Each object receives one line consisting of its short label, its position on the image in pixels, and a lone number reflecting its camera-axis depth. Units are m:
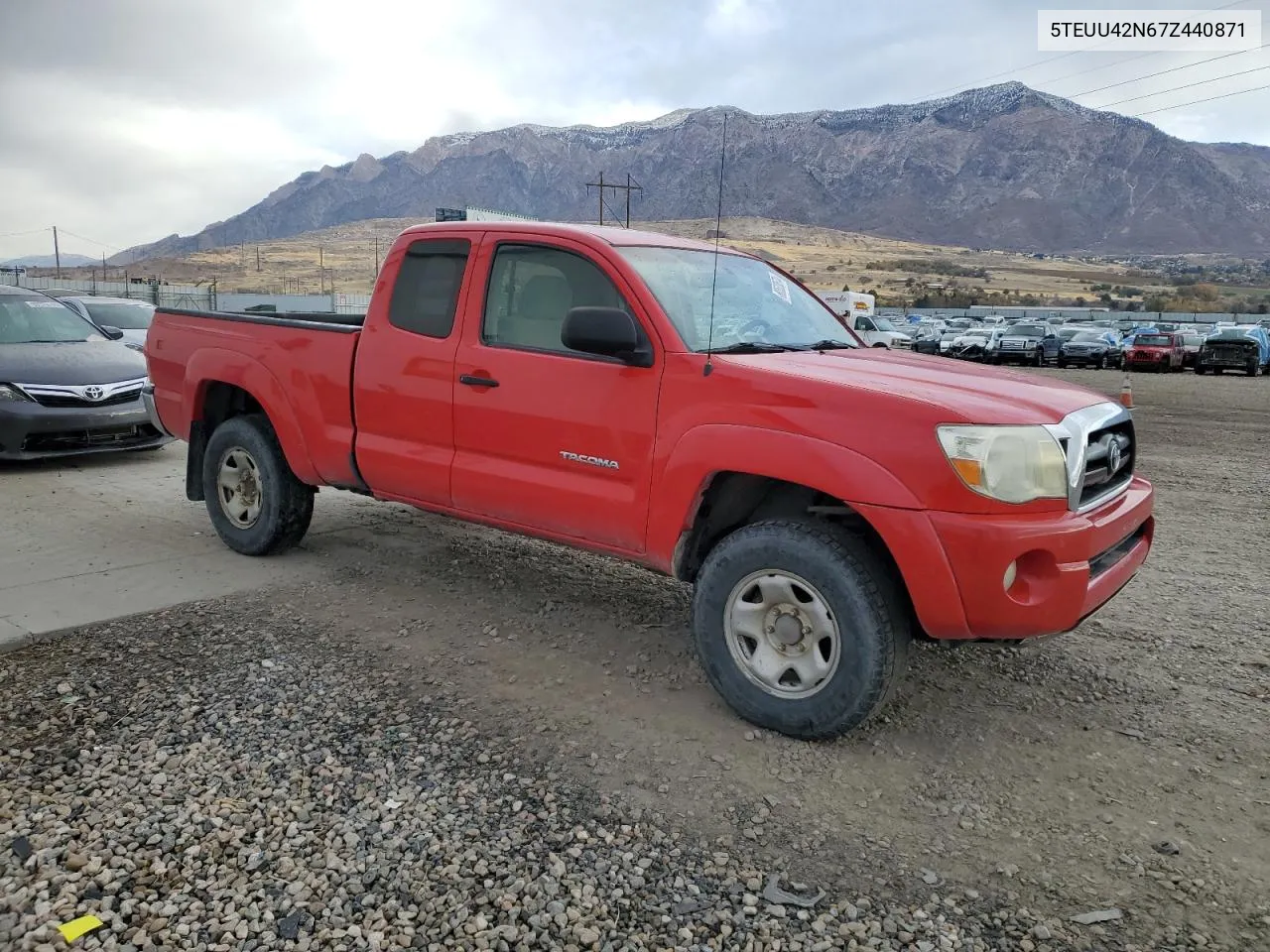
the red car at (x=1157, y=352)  29.97
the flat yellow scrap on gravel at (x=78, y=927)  2.31
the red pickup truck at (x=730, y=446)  3.12
